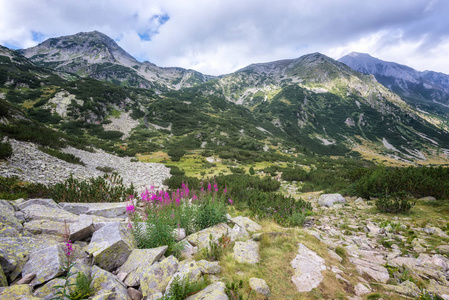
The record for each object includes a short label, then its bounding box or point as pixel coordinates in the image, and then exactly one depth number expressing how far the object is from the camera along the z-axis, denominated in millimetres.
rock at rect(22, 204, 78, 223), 4969
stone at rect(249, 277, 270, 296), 3261
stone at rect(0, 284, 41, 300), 2353
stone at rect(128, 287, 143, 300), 3100
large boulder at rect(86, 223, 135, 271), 3729
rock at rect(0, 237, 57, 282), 2943
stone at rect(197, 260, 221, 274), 3698
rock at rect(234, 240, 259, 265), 4273
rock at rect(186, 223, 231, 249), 4926
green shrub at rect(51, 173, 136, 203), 8547
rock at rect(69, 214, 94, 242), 4371
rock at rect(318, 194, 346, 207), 11094
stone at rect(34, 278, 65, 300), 2637
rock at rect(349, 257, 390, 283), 4031
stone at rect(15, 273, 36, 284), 2774
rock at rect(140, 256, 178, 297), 3207
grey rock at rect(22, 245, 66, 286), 2891
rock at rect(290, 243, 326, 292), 3561
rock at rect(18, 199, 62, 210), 5650
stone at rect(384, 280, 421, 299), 3362
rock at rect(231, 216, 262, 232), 6266
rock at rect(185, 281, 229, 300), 2922
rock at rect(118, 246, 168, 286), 3411
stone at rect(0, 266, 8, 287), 2629
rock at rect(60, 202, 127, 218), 6844
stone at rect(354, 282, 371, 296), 3480
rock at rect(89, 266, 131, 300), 2811
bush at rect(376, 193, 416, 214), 7868
